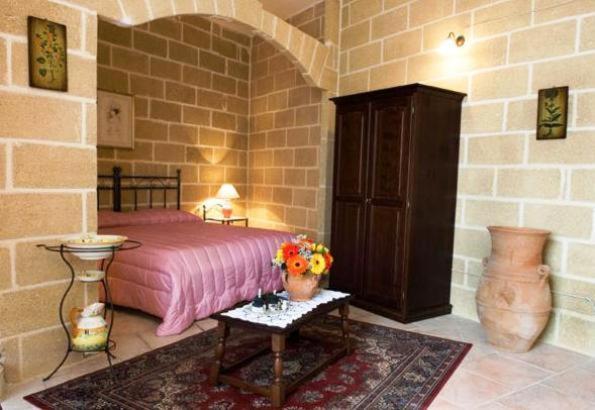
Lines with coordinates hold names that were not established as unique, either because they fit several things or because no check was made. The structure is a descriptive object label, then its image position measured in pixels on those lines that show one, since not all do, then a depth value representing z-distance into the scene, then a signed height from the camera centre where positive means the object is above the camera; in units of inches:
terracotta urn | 101.0 -25.4
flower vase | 89.0 -22.2
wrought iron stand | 79.1 -20.5
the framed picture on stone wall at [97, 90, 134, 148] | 166.7 +24.1
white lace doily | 77.6 -26.2
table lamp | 201.5 -6.8
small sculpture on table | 83.8 -25.3
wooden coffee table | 74.5 -34.4
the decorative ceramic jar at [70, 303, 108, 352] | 82.7 -31.6
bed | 109.7 -25.9
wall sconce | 129.2 +46.9
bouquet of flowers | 87.7 -16.3
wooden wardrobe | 122.8 -3.1
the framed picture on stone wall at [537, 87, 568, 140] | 106.7 +21.1
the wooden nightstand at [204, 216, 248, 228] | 208.4 -19.8
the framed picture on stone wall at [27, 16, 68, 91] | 79.6 +24.1
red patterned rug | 75.5 -40.6
